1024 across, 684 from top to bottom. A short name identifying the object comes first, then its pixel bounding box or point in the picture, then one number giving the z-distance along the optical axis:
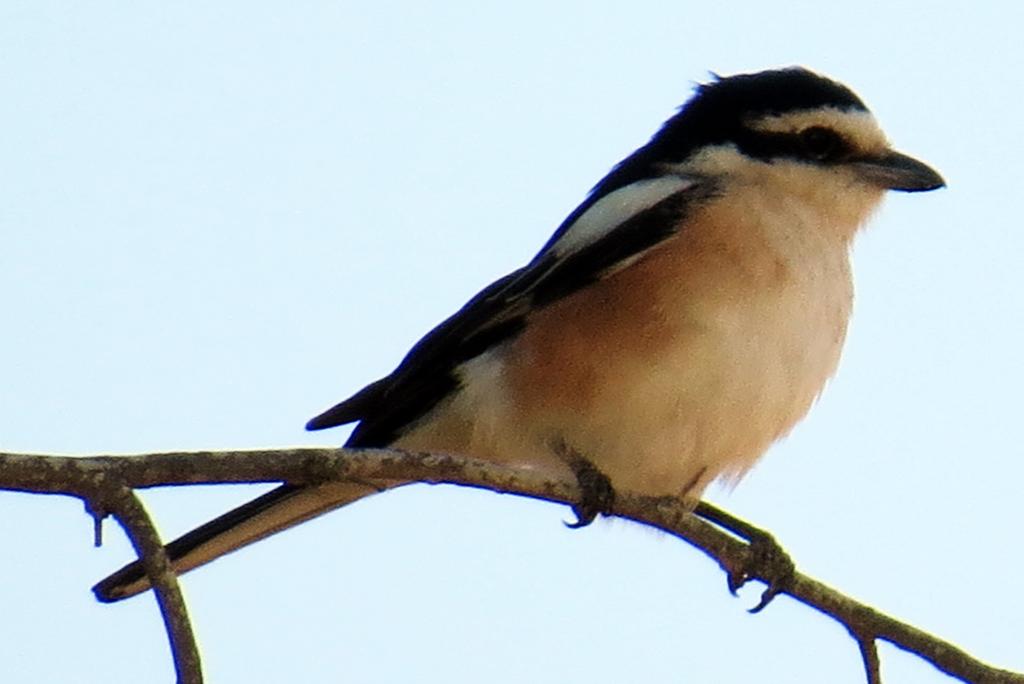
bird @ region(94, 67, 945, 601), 9.44
